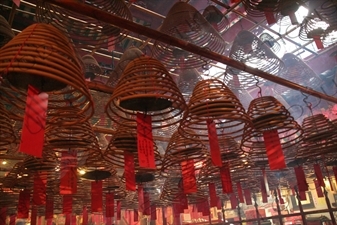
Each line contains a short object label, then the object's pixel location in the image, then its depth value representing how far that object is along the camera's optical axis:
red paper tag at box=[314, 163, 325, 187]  3.82
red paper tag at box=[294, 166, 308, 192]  3.62
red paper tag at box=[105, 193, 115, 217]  4.01
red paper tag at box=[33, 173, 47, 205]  2.80
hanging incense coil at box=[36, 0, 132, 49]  2.46
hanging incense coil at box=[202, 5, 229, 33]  3.61
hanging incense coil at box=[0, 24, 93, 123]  1.22
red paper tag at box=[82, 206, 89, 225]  6.08
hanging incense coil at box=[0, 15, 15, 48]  2.41
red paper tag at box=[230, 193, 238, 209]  5.06
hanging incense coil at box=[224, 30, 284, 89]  3.22
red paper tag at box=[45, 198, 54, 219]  4.23
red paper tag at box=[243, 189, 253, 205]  5.16
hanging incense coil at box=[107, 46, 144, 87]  3.48
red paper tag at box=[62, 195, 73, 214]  3.49
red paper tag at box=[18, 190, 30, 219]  3.46
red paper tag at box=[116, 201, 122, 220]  5.33
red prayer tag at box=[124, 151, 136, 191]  2.39
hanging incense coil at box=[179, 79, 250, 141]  2.07
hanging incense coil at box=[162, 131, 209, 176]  2.90
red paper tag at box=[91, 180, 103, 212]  3.17
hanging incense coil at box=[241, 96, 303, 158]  2.42
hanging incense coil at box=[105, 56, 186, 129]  1.67
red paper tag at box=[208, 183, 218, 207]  3.84
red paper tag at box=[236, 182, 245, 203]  4.49
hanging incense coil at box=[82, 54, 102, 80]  4.23
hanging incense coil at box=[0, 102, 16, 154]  1.84
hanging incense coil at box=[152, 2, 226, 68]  2.71
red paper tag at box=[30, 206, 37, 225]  5.10
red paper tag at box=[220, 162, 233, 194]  3.09
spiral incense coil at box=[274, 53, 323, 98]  4.50
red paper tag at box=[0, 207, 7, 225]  4.97
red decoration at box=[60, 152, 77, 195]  2.41
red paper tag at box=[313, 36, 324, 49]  3.36
